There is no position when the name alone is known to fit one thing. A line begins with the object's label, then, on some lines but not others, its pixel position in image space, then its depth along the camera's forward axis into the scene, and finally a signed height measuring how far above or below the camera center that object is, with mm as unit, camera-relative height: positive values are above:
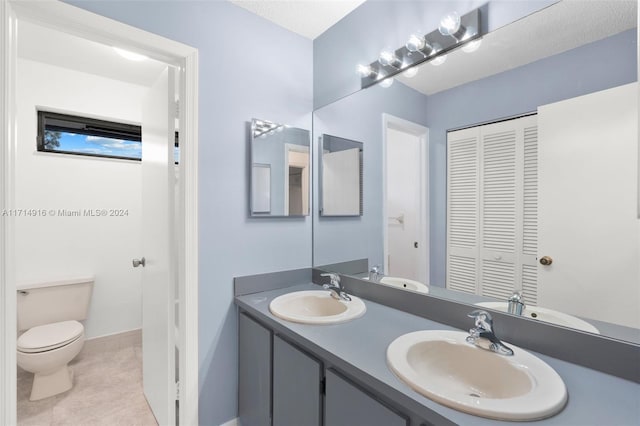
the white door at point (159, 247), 1474 -215
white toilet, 1831 -862
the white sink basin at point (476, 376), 655 -454
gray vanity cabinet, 880 -678
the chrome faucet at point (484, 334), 917 -408
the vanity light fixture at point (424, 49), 1172 +747
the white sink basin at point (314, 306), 1245 -475
